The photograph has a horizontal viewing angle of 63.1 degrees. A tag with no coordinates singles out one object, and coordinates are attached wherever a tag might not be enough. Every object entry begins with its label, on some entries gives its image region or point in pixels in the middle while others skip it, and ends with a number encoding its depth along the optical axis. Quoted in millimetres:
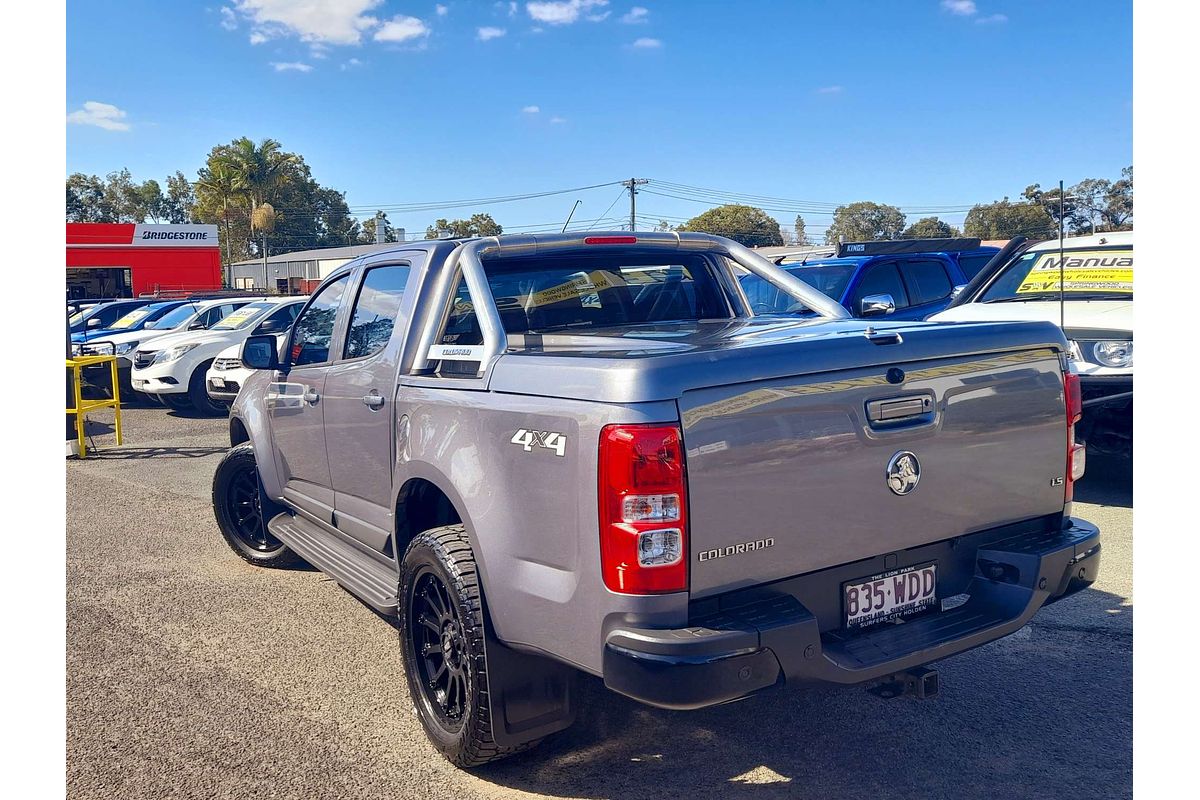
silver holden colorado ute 2814
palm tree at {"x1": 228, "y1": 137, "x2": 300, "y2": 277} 68825
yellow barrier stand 11219
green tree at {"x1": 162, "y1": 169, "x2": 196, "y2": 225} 107000
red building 47750
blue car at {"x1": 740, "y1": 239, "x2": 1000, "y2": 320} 11430
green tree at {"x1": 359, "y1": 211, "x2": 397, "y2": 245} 104438
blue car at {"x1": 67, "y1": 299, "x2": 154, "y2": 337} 19562
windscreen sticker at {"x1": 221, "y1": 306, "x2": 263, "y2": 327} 15505
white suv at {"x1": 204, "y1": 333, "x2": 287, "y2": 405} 13172
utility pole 46812
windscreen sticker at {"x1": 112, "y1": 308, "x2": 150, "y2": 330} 18719
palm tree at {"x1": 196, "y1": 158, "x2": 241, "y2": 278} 69625
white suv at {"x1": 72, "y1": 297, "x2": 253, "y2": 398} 16172
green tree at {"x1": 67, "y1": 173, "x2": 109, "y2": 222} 96250
